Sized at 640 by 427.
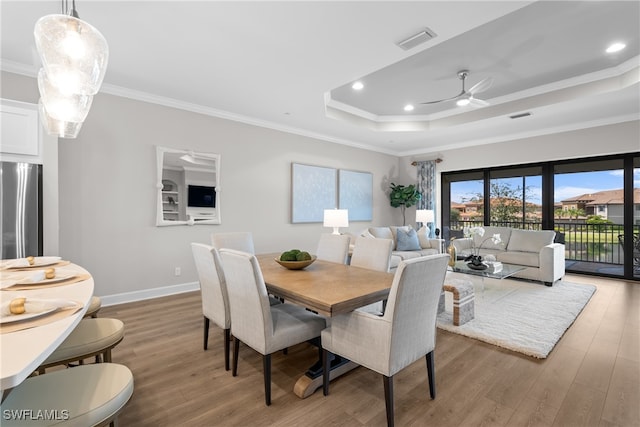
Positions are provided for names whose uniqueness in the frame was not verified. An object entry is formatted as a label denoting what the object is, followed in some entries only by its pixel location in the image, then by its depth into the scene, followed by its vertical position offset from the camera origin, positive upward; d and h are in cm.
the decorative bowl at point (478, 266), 401 -72
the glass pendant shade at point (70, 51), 154 +85
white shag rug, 278 -114
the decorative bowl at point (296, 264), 255 -43
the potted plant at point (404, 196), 728 +40
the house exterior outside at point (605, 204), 498 +15
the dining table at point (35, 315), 76 -36
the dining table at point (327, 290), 176 -49
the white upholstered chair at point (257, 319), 189 -73
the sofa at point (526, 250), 465 -65
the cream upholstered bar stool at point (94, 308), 211 -66
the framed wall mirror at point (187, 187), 419 +36
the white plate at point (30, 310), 100 -34
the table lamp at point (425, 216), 612 -7
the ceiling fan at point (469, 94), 339 +140
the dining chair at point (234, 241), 321 -31
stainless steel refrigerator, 279 +3
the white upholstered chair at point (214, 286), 229 -58
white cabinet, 290 +78
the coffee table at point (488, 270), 383 -77
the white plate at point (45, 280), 147 -34
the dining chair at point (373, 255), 273 -39
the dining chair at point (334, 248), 315 -38
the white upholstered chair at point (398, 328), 163 -67
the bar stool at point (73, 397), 99 -64
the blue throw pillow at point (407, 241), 563 -53
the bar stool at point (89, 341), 150 -67
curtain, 721 +65
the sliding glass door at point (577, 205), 504 +15
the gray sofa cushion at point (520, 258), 487 -75
